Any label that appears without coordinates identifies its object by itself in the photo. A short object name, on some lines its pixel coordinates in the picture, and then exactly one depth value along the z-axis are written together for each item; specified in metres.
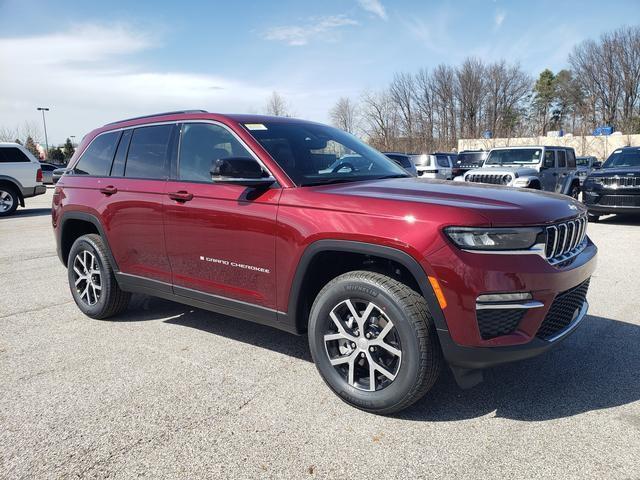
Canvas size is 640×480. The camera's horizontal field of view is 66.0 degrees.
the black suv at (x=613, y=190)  10.70
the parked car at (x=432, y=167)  19.42
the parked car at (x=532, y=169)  11.57
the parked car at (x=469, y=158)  24.06
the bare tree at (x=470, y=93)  70.75
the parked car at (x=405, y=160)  15.92
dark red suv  2.63
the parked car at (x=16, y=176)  14.95
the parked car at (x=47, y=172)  28.31
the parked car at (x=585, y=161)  24.13
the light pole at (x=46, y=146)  60.61
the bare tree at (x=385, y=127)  60.97
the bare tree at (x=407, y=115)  66.19
